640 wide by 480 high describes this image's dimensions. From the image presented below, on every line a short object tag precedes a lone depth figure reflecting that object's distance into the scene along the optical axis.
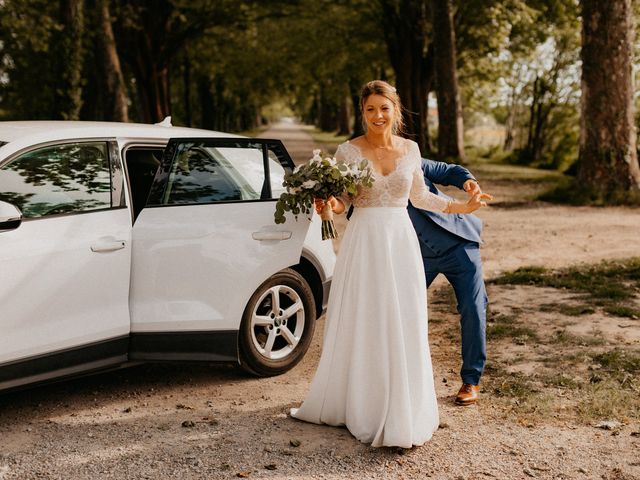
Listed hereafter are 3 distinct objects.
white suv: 4.37
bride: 4.30
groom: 4.91
